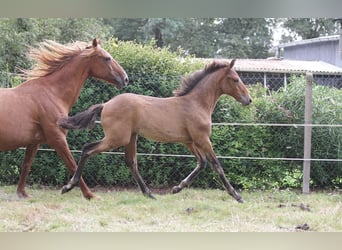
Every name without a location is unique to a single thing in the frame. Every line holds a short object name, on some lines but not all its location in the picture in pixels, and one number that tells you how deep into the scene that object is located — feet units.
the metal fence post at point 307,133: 37.03
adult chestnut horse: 30.34
